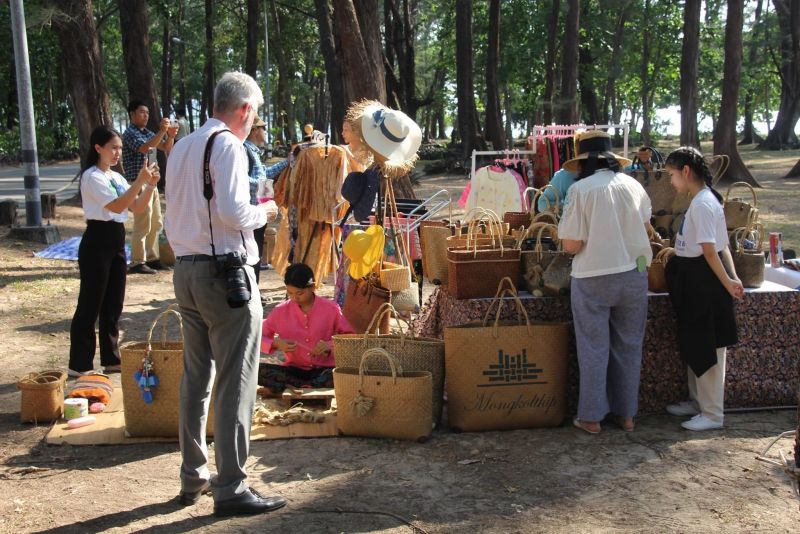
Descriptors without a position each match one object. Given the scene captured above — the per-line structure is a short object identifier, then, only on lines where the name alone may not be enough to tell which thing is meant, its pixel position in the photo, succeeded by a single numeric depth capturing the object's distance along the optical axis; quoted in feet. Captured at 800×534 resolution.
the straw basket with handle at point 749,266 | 19.19
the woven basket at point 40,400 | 18.60
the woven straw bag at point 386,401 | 17.03
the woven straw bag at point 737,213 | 20.86
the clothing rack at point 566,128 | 32.94
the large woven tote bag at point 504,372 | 17.69
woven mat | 17.60
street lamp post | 41.44
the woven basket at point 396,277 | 22.02
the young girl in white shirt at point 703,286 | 17.24
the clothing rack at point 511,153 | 33.97
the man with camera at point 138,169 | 32.34
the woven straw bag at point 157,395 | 17.34
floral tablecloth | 18.85
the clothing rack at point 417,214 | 26.08
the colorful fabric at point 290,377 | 20.36
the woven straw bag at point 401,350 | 17.74
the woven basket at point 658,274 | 18.93
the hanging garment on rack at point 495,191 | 33.63
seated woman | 19.74
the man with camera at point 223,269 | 12.82
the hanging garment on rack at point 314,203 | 28.27
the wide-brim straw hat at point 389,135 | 22.98
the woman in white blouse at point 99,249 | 20.77
